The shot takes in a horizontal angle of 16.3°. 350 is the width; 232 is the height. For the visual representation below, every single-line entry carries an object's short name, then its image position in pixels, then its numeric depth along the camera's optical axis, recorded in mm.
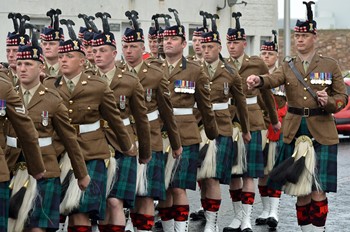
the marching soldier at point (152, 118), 10703
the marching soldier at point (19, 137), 8251
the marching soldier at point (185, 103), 11391
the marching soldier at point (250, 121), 12703
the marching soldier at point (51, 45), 11297
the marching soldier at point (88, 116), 9578
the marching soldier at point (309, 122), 10875
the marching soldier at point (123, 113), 10164
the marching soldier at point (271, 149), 13031
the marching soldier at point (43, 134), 8883
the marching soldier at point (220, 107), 12055
